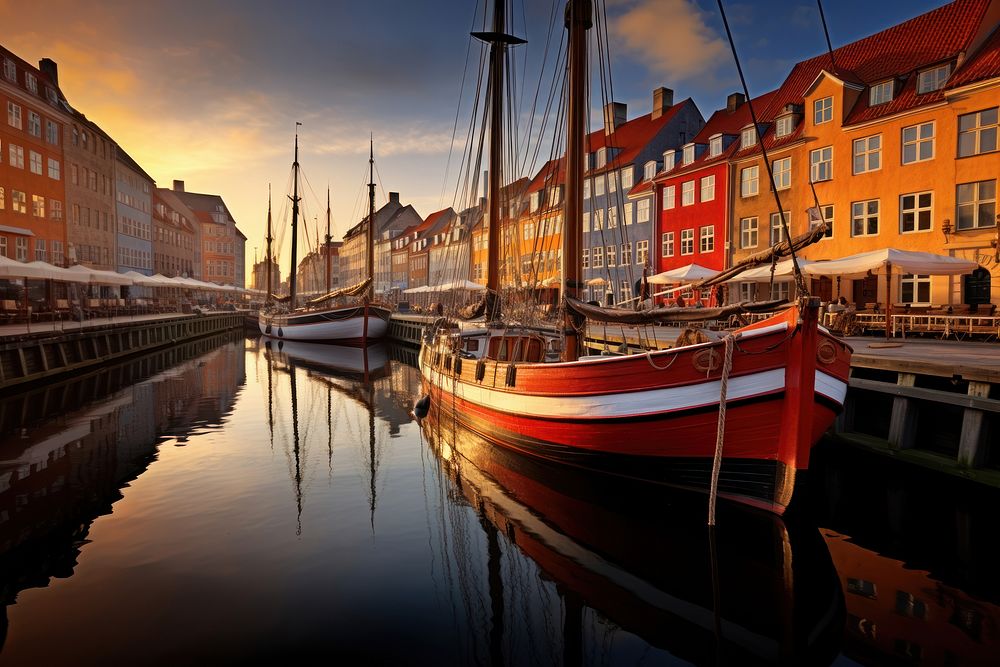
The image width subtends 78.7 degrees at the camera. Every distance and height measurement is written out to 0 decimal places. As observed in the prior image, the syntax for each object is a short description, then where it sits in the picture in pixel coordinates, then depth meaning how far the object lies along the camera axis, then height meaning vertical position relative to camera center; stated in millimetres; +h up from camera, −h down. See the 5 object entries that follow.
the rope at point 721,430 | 8047 -1555
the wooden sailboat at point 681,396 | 7996 -1201
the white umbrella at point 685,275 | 24969 +1603
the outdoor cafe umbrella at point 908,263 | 17250 +1464
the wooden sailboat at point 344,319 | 39031 -446
